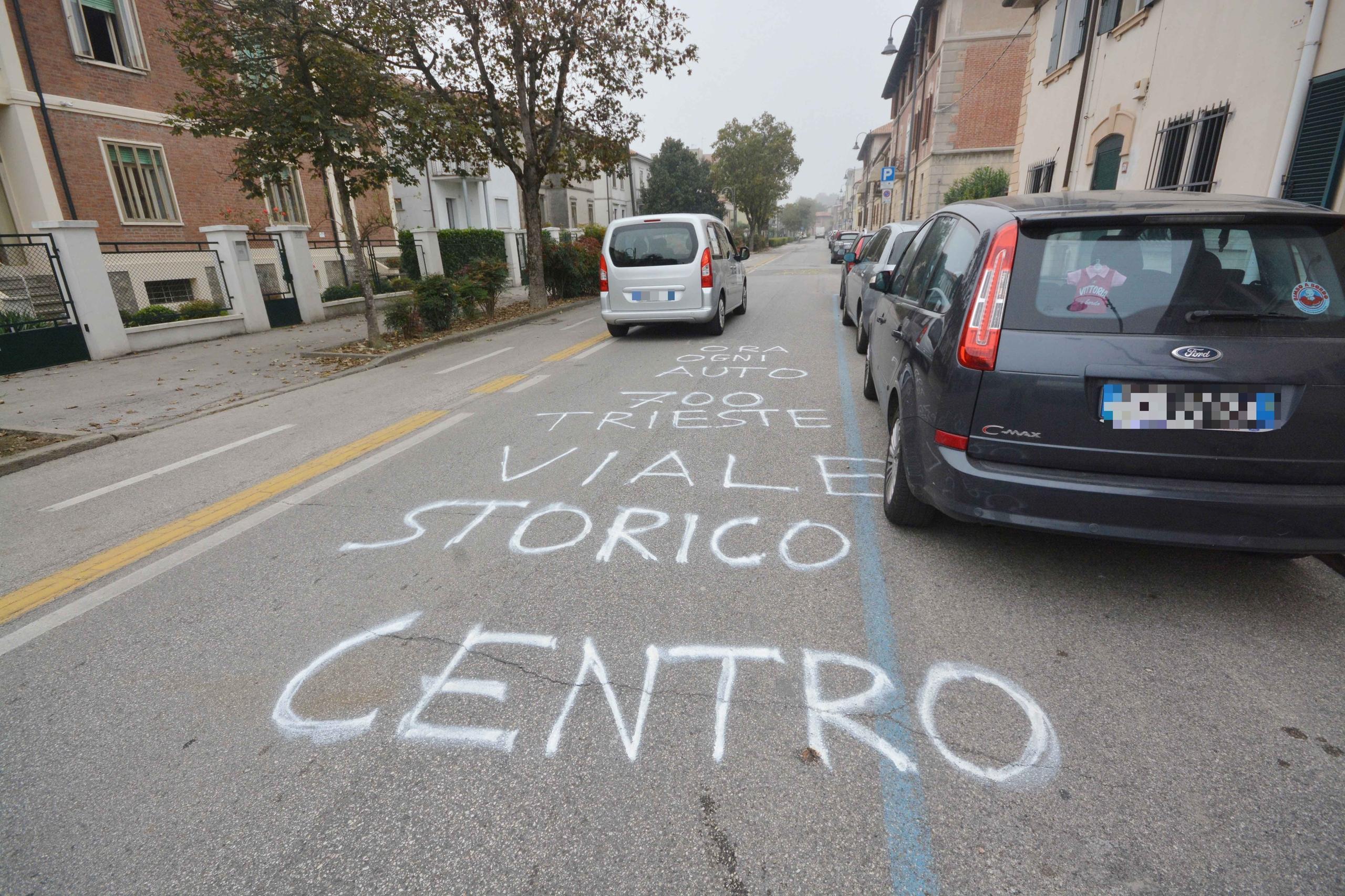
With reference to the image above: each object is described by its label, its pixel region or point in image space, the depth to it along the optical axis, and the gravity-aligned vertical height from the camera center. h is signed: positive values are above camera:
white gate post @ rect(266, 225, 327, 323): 14.35 -0.39
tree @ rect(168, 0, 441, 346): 8.84 +2.22
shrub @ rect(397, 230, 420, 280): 19.22 -0.25
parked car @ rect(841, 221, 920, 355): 8.52 -0.41
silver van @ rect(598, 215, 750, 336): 10.11 -0.47
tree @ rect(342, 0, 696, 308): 12.88 +3.49
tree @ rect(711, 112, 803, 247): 60.72 +6.81
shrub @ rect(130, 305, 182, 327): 12.50 -1.06
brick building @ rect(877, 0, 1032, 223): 25.31 +5.31
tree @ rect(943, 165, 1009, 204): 21.44 +1.39
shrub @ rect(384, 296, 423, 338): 11.47 -1.13
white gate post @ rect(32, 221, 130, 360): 9.95 -0.38
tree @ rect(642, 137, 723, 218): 56.16 +4.82
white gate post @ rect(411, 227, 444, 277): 19.08 -0.05
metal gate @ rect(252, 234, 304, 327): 14.34 -1.00
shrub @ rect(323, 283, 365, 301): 16.70 -1.00
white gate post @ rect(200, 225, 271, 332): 12.83 -0.33
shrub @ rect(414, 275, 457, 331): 11.84 -0.89
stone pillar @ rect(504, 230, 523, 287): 22.48 -0.41
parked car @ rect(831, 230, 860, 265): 27.95 -0.43
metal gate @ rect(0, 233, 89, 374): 9.80 -0.79
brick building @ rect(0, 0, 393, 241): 14.54 +2.90
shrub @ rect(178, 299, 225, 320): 13.34 -1.04
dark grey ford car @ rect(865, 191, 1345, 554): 2.49 -0.57
